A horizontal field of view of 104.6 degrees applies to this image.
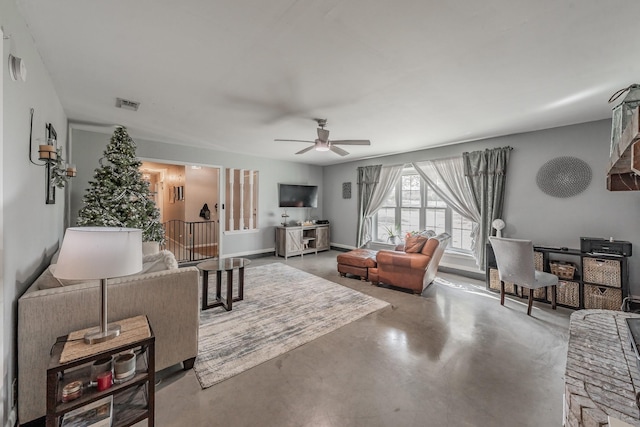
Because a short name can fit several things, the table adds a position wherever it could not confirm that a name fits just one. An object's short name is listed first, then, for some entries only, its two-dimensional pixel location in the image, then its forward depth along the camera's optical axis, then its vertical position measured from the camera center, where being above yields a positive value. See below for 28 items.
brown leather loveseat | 3.71 -0.84
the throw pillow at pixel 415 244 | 3.99 -0.50
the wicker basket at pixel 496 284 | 3.76 -1.08
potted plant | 5.54 -0.50
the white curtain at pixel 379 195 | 5.75 +0.43
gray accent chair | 2.98 -0.65
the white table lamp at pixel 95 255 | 1.29 -0.24
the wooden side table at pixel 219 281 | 3.08 -0.89
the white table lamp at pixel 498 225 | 4.00 -0.18
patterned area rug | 2.17 -1.26
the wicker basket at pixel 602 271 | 2.95 -0.69
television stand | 6.13 -0.72
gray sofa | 1.42 -0.70
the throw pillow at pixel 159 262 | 2.05 -0.45
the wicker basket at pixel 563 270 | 3.28 -0.75
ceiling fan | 3.32 +0.99
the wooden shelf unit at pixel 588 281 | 2.94 -0.82
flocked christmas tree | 3.41 +0.22
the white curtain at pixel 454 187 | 4.47 +0.52
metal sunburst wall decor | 3.46 +0.55
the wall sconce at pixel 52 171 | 2.16 +0.37
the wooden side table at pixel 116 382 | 1.21 -0.95
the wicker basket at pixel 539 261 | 3.55 -0.67
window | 4.90 -0.04
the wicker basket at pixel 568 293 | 3.20 -1.04
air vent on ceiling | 2.93 +1.30
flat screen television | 6.52 +0.44
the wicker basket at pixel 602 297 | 2.95 -1.01
